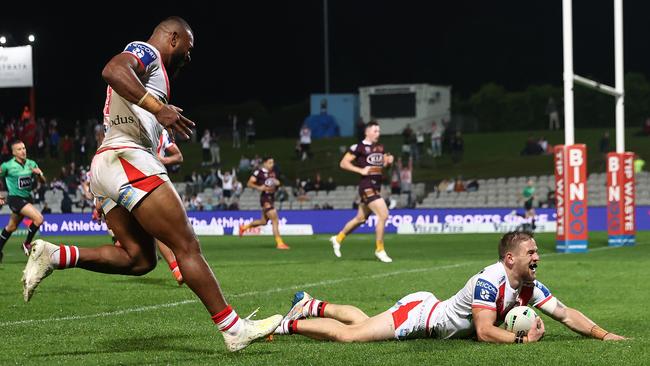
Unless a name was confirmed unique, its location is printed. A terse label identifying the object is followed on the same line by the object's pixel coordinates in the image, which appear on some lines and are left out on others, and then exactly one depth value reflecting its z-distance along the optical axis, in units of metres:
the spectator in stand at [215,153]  48.00
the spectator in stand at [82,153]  45.81
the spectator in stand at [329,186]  39.69
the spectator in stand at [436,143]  45.17
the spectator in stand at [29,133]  45.03
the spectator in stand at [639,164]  39.23
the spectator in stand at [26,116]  44.48
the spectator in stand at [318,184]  39.28
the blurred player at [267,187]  23.97
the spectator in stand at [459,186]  38.16
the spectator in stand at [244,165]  45.78
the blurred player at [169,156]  11.98
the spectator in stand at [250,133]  52.66
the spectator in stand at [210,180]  42.12
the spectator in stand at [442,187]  37.94
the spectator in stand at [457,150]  45.00
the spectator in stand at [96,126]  47.92
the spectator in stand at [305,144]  46.88
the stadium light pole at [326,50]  52.51
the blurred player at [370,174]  18.38
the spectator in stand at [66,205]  37.12
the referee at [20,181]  18.61
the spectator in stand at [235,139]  53.07
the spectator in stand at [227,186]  39.34
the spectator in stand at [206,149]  48.28
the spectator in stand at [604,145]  42.46
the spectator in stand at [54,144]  49.97
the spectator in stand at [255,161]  43.95
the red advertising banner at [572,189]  19.95
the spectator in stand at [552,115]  50.59
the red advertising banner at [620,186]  22.17
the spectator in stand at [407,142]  44.19
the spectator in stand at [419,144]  44.03
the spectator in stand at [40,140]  49.25
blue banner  31.03
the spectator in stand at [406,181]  36.77
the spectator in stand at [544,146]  45.24
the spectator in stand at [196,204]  37.81
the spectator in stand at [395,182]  37.28
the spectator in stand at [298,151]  47.43
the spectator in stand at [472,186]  38.73
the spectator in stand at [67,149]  47.94
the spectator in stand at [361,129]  46.92
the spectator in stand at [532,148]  45.25
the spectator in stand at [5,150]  42.98
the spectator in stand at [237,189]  39.88
